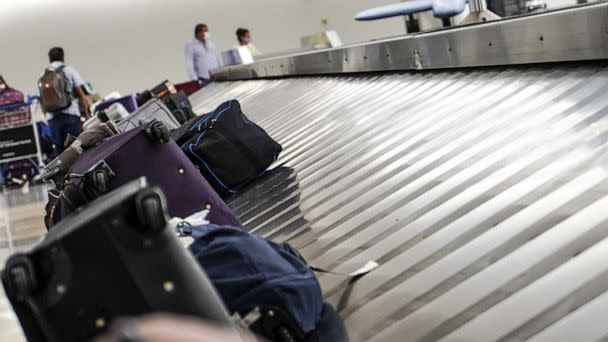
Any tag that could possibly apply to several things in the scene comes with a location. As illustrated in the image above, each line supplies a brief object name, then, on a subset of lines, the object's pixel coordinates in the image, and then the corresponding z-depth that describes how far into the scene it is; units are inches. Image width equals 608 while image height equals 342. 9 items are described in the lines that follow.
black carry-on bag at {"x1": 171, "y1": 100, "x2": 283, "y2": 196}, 146.5
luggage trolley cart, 485.1
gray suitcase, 200.7
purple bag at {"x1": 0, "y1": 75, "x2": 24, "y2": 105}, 493.6
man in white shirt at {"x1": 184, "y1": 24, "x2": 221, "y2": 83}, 544.4
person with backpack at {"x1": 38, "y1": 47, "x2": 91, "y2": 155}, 458.3
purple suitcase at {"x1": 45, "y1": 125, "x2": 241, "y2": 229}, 118.5
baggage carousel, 69.1
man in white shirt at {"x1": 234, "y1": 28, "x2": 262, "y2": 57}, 626.5
